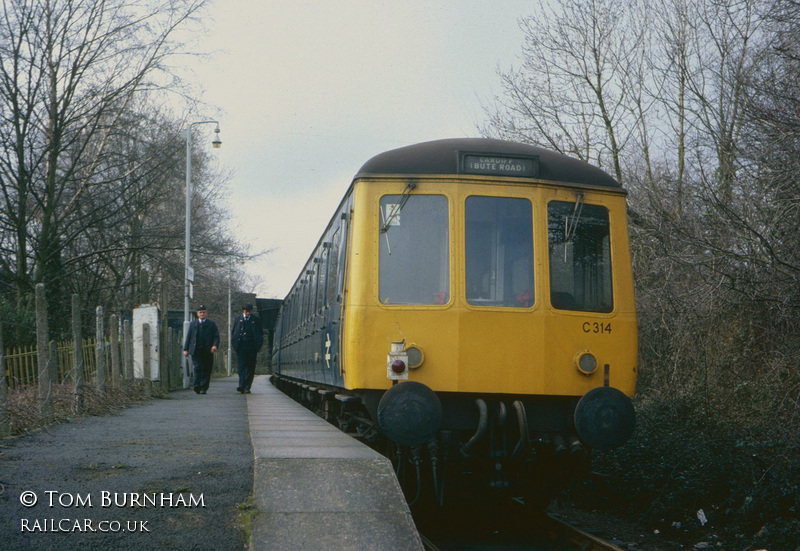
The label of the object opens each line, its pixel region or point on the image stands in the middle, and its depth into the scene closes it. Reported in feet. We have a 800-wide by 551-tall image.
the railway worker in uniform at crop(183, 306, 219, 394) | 49.78
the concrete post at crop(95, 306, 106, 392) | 35.70
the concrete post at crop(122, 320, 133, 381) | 43.21
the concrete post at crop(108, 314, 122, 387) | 38.70
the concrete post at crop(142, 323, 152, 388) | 48.61
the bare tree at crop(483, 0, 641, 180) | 52.44
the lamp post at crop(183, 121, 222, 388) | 70.95
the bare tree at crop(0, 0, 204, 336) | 59.36
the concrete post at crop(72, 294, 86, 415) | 31.40
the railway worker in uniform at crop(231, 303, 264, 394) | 52.19
